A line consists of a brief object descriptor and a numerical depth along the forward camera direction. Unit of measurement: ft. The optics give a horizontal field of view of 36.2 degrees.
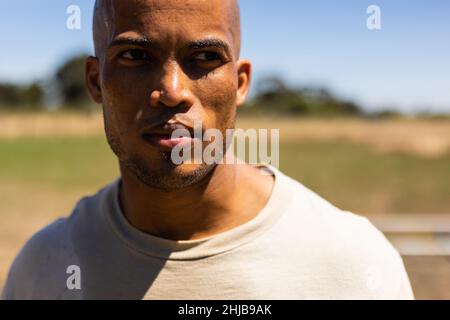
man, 2.02
